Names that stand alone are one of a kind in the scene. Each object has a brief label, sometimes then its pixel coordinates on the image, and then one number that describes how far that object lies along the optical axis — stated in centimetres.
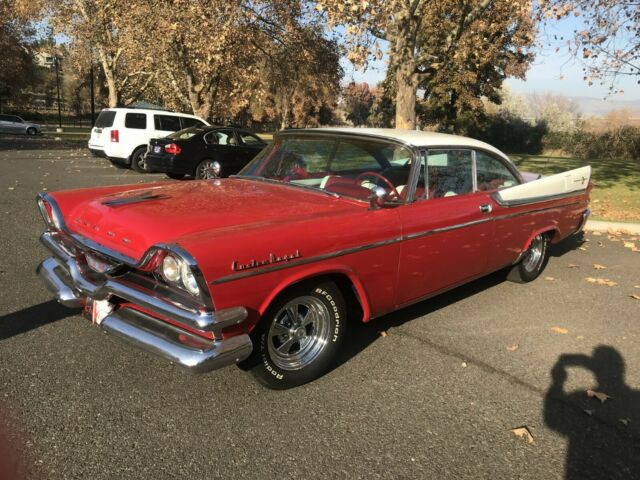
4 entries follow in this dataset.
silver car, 3444
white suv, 1426
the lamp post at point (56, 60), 3119
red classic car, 271
